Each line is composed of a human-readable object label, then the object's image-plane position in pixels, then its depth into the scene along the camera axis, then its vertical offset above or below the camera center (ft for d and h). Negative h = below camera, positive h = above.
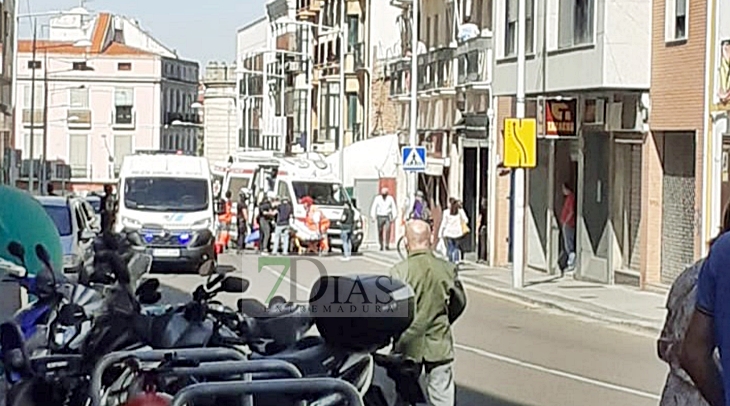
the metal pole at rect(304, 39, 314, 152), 234.58 +9.58
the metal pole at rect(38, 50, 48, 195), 183.28 +0.68
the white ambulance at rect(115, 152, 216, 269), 103.40 -3.59
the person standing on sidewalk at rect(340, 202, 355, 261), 129.29 -6.41
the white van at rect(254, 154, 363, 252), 137.49 -3.31
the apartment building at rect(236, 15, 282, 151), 262.67 +10.61
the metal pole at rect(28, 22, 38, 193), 178.09 +2.79
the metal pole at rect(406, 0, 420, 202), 136.26 +5.41
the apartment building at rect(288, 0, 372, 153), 201.16 +12.35
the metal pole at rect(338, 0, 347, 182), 169.78 +8.86
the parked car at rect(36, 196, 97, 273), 74.91 -3.95
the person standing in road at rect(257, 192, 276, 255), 136.98 -6.44
